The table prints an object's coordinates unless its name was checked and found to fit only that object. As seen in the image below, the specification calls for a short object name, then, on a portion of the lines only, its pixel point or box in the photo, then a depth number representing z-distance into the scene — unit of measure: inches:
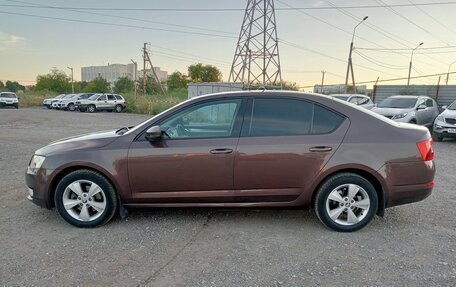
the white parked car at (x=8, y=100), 1168.7
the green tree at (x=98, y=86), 3169.3
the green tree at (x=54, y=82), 2989.7
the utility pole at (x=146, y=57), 1436.3
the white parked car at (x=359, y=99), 574.5
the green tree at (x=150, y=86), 1741.1
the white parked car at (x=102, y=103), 1079.0
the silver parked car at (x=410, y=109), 416.2
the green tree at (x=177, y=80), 2816.9
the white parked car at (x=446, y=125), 381.1
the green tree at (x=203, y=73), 2795.3
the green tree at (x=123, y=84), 2861.7
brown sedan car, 129.6
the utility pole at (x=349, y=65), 1026.1
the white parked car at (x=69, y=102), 1128.8
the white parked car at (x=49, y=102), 1212.1
